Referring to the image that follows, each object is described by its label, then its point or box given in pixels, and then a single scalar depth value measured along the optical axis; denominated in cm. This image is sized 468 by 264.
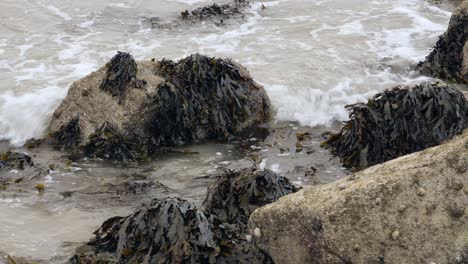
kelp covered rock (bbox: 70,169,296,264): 805
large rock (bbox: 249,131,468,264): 598
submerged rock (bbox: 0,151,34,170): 1206
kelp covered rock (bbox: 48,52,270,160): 1319
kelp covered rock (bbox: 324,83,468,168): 1227
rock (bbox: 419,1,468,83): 1720
